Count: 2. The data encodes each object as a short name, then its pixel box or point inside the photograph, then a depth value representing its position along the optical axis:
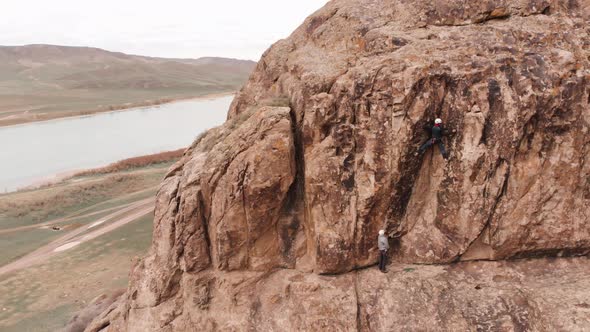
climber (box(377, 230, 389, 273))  12.37
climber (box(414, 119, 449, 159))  11.95
